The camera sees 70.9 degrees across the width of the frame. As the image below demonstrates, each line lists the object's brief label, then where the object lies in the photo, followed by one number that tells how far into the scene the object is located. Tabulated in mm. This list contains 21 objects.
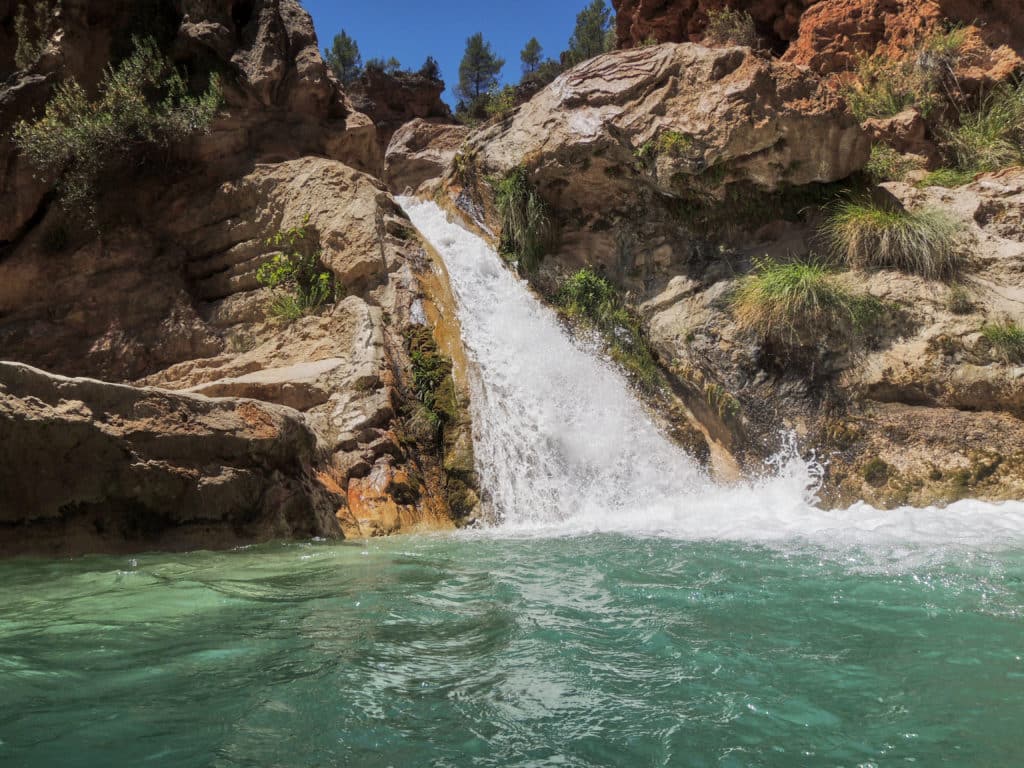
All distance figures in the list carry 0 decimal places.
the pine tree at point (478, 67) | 31297
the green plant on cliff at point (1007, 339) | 7211
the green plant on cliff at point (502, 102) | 18734
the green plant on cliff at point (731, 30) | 14227
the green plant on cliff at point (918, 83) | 11102
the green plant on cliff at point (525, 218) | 10180
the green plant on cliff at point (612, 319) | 9117
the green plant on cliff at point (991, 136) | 9883
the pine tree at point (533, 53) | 31891
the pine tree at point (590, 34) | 26647
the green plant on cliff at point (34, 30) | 9547
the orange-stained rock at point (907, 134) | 10625
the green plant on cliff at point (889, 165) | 9797
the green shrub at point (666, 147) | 9047
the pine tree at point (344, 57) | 29828
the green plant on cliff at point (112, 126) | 9148
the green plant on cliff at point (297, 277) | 8727
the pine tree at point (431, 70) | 28858
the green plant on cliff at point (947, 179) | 9570
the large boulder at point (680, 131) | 8758
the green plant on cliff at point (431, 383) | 7371
